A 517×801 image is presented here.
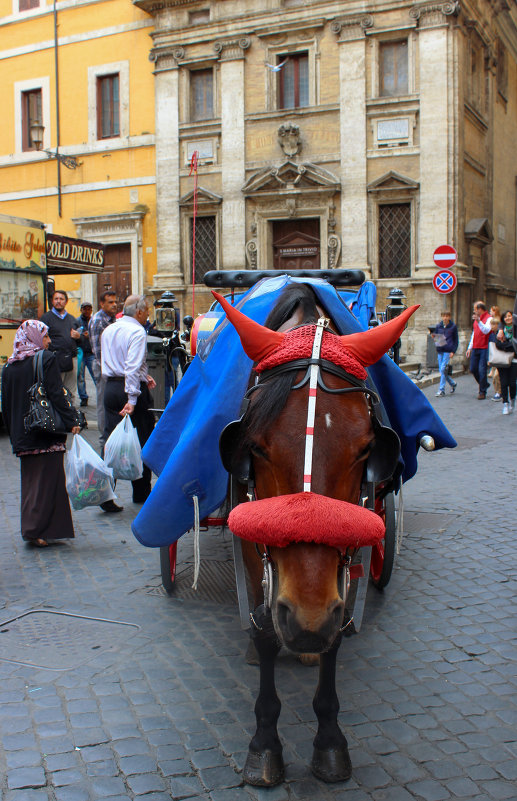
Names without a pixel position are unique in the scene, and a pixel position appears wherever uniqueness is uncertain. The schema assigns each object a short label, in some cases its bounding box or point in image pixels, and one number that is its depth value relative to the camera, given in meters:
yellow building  22.22
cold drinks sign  12.64
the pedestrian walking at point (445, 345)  15.02
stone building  18.80
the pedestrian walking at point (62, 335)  10.59
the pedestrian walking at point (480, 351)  14.45
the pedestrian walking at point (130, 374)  6.39
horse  2.14
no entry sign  15.36
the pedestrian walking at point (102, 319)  8.99
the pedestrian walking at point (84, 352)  12.53
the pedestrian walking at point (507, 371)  12.47
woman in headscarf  5.50
